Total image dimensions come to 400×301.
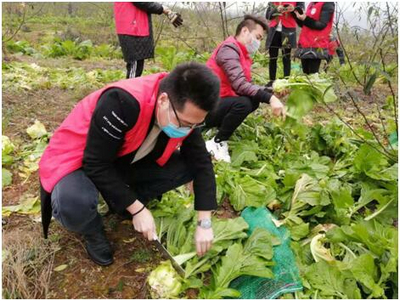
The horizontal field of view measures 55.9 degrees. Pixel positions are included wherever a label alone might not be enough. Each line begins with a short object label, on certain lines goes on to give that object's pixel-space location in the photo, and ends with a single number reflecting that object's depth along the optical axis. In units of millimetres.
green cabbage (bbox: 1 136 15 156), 3154
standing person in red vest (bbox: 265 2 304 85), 4859
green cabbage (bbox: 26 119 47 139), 3543
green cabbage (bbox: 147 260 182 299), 1944
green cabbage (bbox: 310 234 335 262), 2279
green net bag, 2051
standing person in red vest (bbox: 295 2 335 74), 4648
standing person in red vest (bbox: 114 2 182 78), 4059
